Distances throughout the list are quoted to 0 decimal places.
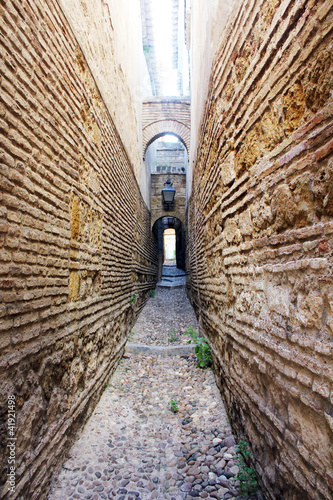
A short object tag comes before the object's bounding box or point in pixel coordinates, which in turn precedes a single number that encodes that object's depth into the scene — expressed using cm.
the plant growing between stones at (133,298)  551
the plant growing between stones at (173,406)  284
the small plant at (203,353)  361
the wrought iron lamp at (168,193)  973
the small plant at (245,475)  162
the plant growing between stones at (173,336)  505
